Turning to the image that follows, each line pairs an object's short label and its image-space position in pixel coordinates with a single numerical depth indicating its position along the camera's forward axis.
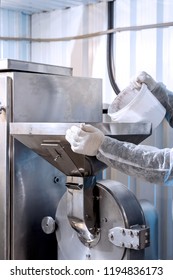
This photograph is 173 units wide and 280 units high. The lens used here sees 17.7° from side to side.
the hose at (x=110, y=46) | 2.58
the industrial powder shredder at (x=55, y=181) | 1.83
